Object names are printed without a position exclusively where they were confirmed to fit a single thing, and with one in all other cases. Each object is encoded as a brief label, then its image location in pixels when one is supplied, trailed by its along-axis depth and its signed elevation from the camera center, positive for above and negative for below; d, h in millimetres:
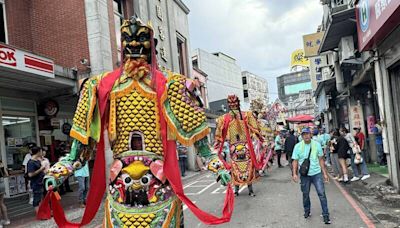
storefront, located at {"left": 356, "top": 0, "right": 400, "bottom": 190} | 9102 +964
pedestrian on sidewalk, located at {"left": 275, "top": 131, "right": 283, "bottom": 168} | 19738 -1551
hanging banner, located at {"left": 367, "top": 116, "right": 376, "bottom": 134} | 16162 -646
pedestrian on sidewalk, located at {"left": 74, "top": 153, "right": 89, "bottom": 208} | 10508 -1293
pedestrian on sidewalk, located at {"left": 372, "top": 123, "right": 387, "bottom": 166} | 14773 -1459
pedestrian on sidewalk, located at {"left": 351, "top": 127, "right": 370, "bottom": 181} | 12016 -1714
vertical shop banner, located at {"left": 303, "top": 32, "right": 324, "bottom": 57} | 24453 +4203
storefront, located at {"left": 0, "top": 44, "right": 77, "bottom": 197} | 10156 +1043
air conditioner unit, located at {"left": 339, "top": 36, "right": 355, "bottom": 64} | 13547 +2066
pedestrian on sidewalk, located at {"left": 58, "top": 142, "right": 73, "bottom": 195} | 13804 -1665
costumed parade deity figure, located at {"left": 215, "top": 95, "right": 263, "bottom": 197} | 9977 -474
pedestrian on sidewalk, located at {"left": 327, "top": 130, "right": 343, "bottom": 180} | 12738 -1480
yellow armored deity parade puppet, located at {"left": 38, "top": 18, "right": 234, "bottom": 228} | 3092 -63
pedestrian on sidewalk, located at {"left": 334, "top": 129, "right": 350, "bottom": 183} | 12091 -1241
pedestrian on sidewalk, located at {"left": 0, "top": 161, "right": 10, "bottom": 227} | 8664 -1458
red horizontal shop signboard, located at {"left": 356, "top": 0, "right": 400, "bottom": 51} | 7676 +1822
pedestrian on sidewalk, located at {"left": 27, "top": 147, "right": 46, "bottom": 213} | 9461 -921
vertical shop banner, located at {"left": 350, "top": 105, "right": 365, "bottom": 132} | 17892 -380
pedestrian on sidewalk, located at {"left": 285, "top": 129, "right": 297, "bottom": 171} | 15477 -1098
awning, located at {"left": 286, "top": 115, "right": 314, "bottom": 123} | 28172 -394
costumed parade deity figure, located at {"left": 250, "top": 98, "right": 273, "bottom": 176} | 11102 -756
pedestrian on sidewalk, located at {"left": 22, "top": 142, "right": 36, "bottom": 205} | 11586 -1395
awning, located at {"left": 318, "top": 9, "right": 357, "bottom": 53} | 11672 +2639
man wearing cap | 7430 -975
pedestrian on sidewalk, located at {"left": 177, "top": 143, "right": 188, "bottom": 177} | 18062 -1497
